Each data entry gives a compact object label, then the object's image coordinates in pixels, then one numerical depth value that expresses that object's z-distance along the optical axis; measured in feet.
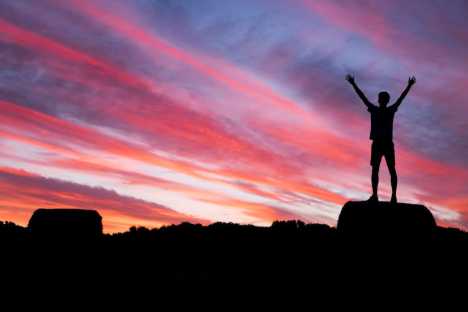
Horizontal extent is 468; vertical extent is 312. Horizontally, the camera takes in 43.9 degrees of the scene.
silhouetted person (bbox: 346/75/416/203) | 47.06
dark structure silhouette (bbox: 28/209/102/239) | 65.51
